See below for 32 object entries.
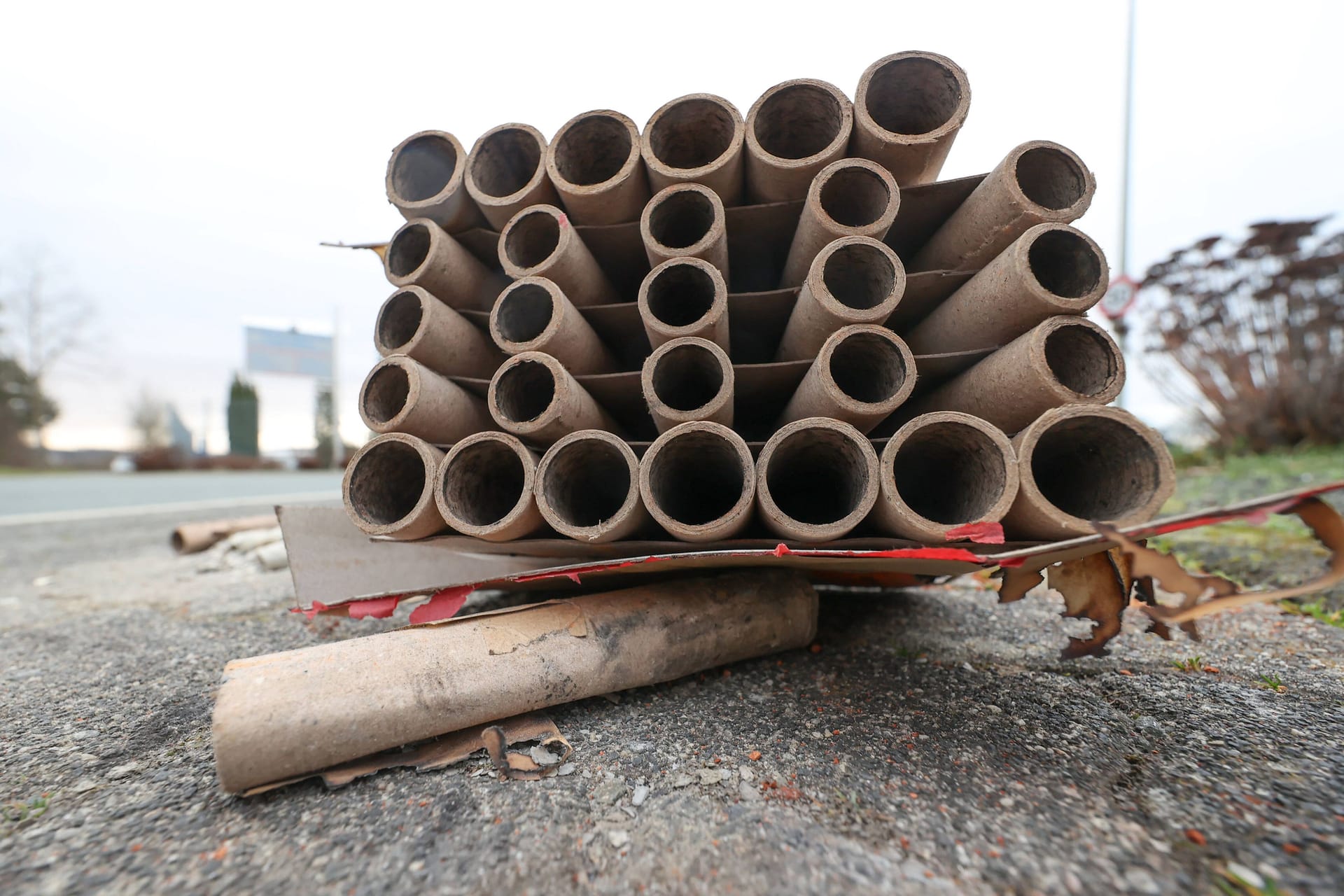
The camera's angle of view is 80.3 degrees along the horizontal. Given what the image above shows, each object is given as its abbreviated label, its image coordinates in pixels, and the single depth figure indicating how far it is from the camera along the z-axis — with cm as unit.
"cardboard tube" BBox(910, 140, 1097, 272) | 25
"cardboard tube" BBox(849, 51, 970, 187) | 26
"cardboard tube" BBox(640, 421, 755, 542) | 24
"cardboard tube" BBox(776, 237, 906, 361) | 25
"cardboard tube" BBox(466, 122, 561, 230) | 29
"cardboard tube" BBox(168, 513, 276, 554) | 63
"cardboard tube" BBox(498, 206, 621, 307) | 28
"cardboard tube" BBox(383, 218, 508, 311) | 29
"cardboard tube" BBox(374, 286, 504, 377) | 28
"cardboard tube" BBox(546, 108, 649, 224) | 28
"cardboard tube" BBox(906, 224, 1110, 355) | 24
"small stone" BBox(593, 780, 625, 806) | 21
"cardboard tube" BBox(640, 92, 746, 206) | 27
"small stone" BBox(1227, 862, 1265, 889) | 18
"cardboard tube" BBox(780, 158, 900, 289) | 26
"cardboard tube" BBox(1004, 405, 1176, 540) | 22
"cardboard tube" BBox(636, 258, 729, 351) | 26
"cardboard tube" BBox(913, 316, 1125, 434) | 23
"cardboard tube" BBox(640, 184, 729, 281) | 27
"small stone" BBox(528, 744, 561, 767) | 23
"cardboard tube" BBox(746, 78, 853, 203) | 27
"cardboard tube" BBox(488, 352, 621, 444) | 25
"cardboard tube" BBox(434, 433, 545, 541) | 25
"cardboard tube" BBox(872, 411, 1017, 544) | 22
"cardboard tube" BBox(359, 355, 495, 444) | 26
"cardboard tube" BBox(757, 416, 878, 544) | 23
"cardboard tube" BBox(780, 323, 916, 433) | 24
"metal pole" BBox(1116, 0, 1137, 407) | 460
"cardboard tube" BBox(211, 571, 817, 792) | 21
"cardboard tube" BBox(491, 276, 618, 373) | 27
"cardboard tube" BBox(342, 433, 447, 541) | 26
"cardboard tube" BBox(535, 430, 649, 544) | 25
